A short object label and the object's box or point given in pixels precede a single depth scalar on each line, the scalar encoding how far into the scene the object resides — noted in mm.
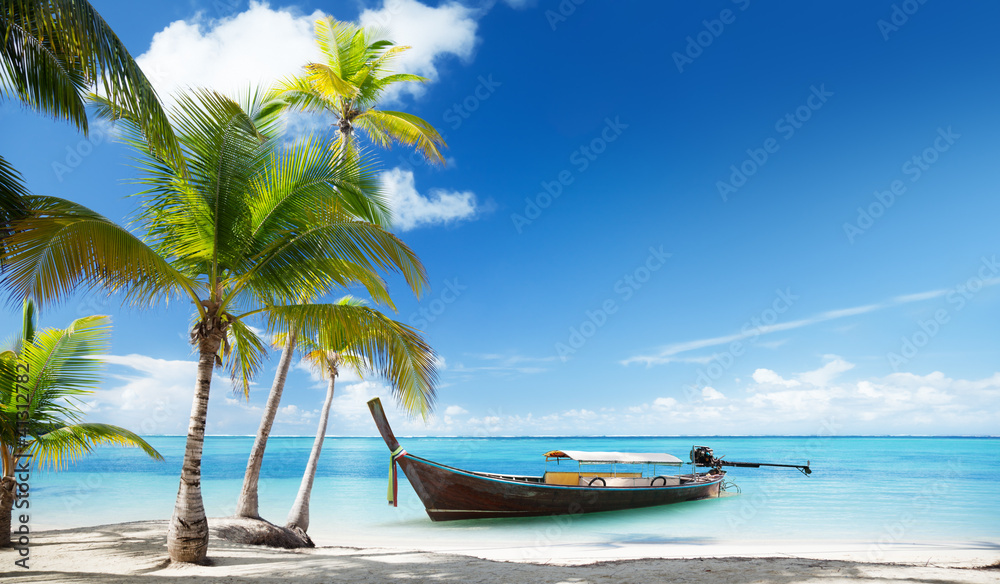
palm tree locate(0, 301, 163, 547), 6641
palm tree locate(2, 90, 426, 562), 6250
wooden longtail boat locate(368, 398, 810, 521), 14234
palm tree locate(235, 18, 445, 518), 11305
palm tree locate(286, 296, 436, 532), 6699
